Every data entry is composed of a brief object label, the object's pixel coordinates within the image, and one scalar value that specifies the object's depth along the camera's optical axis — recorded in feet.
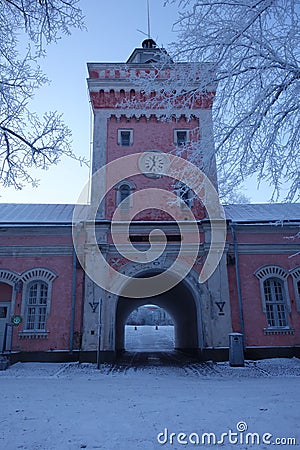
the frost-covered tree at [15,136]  18.17
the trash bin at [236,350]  37.55
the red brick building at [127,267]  41.98
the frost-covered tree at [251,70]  16.20
